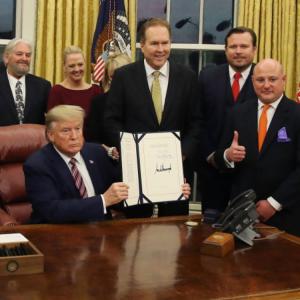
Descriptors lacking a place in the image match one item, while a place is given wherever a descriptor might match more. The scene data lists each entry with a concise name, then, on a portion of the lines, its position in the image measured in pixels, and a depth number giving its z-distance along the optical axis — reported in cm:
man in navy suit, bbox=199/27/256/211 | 373
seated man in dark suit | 274
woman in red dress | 452
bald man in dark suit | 320
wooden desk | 177
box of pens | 188
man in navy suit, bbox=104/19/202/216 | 344
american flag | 534
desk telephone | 245
